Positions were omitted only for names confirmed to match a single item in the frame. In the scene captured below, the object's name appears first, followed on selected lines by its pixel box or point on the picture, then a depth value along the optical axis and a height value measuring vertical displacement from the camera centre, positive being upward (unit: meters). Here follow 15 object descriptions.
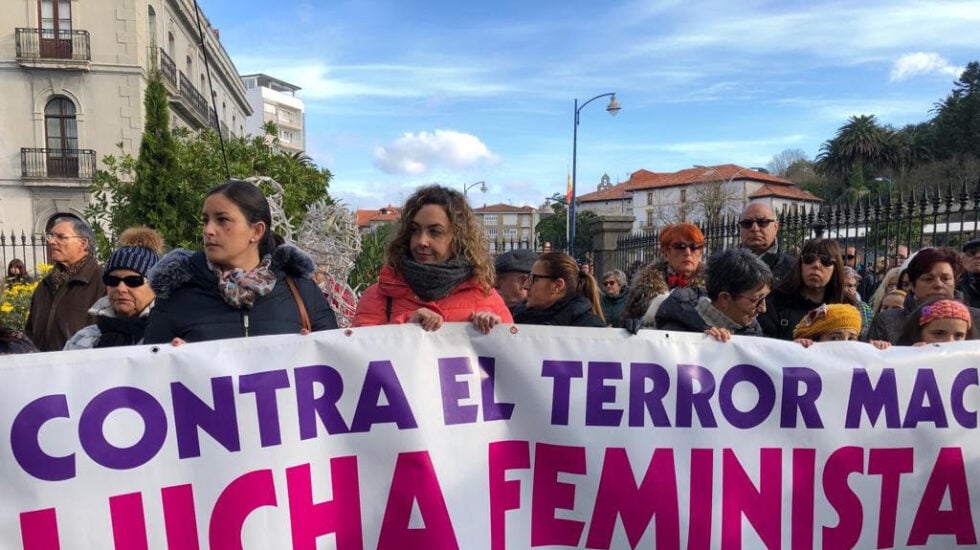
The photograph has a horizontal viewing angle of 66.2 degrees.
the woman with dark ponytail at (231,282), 2.45 -0.13
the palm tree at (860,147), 67.81 +7.90
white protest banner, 2.27 -0.68
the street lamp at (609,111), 27.53 +4.62
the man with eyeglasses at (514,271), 4.09 -0.17
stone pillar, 12.00 +0.02
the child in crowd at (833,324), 3.15 -0.38
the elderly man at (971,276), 4.95 -0.30
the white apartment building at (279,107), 79.44 +15.26
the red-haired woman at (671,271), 4.30 -0.20
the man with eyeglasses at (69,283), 4.15 -0.21
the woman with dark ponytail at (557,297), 3.55 -0.28
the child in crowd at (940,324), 2.98 -0.36
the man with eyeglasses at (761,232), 4.45 +0.02
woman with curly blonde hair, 2.71 -0.11
